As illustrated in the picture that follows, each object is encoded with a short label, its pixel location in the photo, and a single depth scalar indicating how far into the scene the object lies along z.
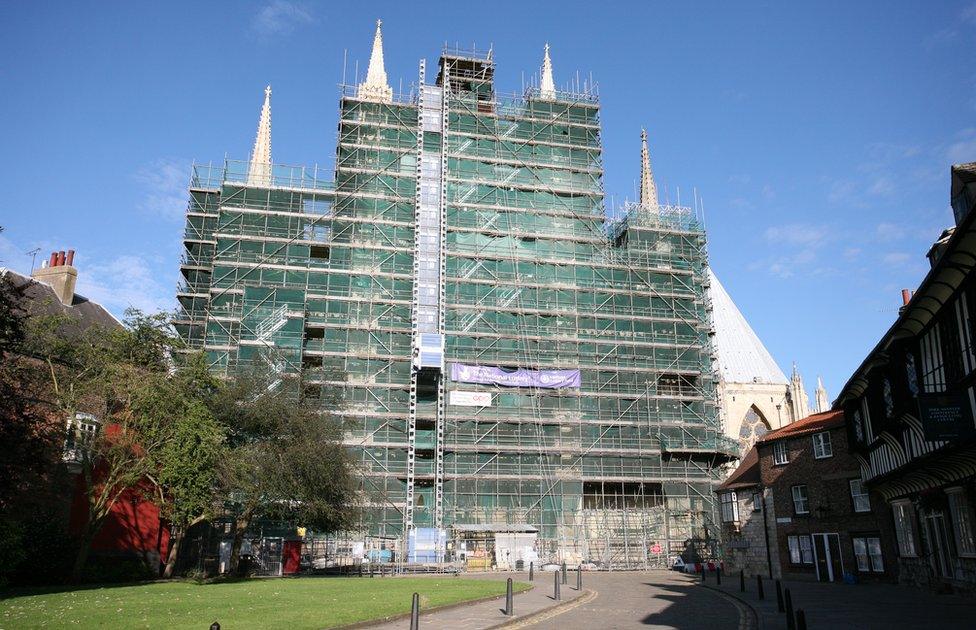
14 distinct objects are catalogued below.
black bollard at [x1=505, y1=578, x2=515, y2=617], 16.84
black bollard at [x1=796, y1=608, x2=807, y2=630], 11.27
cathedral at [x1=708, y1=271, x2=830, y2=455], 70.94
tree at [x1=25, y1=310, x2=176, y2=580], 25.16
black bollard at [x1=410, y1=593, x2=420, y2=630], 12.20
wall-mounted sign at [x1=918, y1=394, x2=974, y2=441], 14.49
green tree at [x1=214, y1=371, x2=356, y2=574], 28.86
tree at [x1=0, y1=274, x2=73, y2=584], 17.92
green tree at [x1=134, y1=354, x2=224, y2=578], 24.98
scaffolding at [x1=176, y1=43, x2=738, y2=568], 43.34
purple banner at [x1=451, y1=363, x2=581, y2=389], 44.62
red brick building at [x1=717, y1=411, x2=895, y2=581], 28.28
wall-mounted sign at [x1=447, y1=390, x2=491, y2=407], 44.16
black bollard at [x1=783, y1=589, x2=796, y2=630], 13.16
